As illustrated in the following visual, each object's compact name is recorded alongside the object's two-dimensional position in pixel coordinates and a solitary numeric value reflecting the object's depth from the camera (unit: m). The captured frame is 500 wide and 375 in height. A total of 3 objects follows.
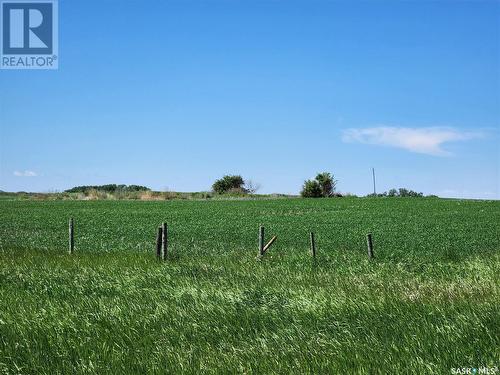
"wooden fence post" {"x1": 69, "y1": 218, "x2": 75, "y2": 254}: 21.25
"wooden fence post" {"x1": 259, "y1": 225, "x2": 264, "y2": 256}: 19.12
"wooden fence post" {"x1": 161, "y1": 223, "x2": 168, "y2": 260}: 18.55
